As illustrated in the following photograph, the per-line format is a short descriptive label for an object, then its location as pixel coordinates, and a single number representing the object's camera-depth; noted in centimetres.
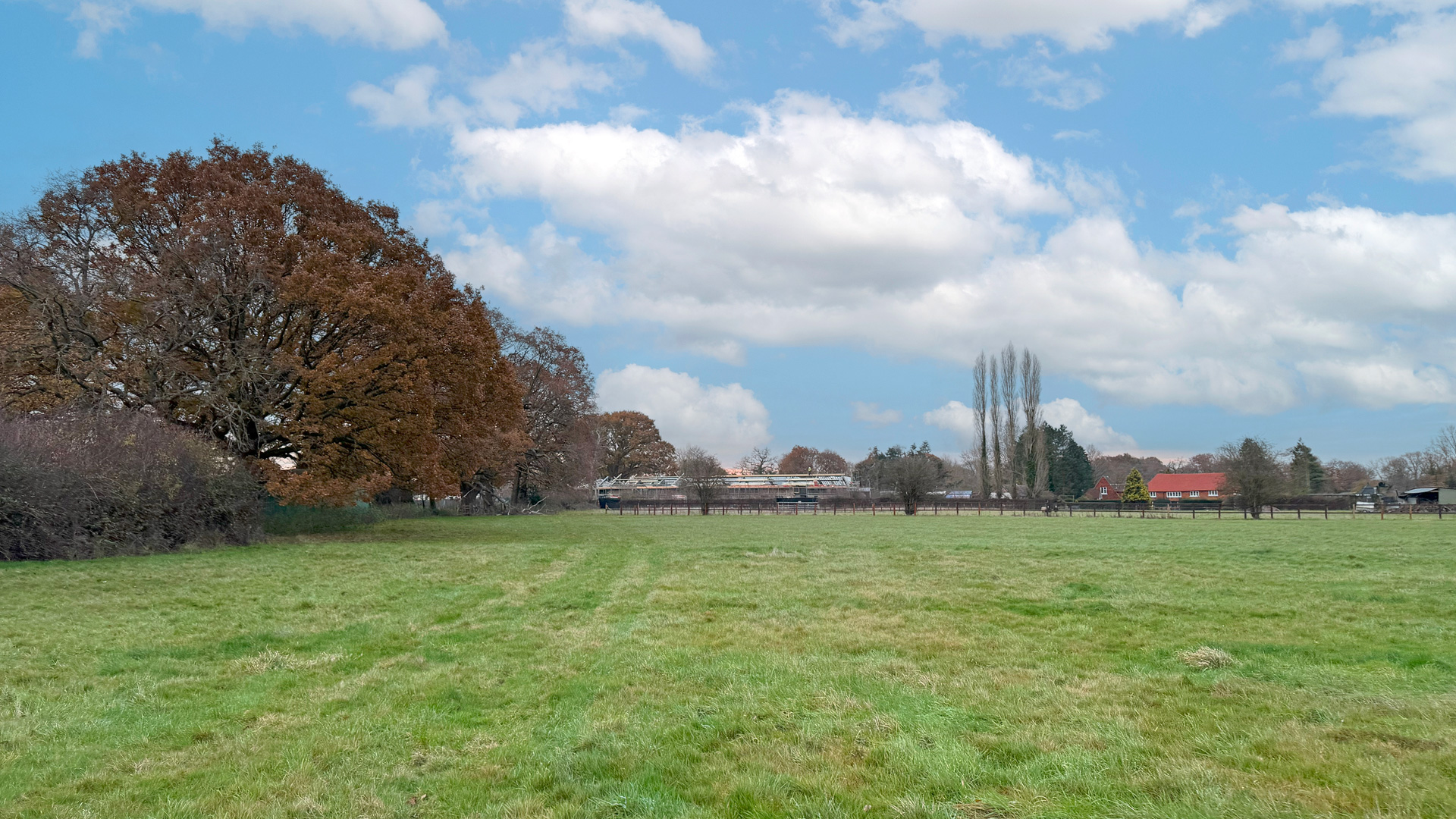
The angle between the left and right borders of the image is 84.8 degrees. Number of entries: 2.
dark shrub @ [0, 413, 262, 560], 1560
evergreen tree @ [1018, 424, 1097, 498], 10444
